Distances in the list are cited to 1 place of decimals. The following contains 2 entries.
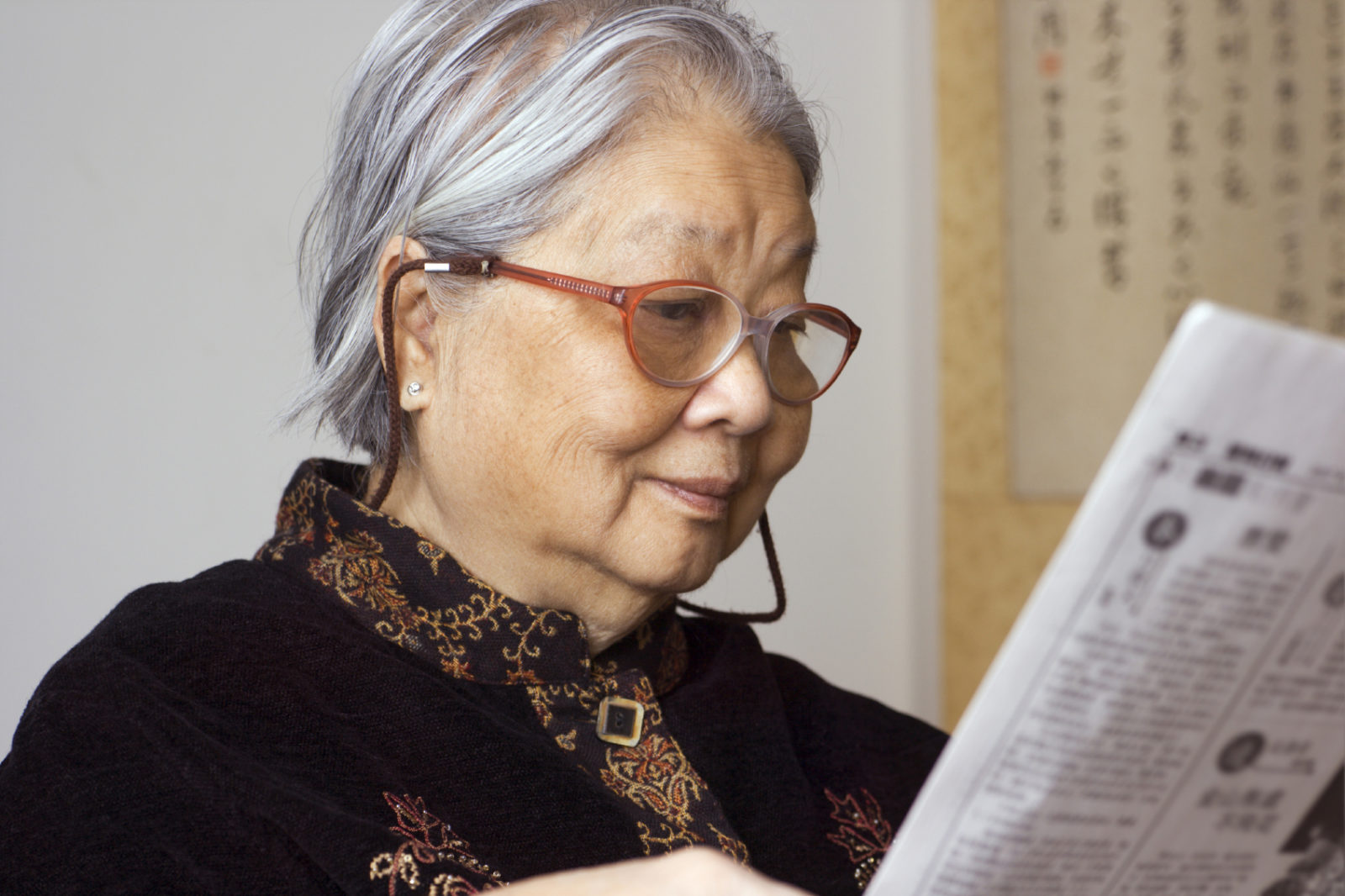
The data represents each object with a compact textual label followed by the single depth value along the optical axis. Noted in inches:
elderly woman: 30.5
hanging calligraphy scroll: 85.3
